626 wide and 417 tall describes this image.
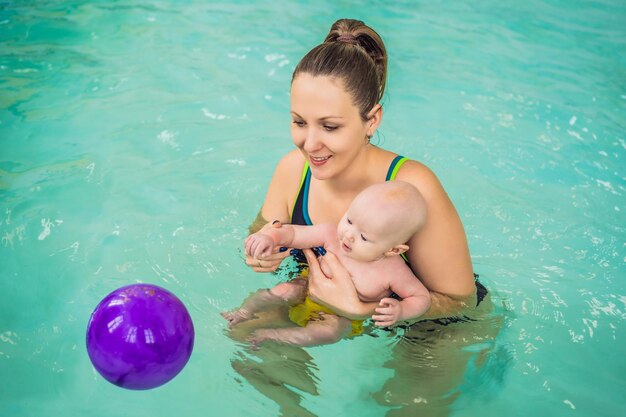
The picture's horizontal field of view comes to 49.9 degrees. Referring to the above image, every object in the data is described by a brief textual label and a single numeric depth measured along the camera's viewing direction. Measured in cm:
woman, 274
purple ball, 227
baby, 271
